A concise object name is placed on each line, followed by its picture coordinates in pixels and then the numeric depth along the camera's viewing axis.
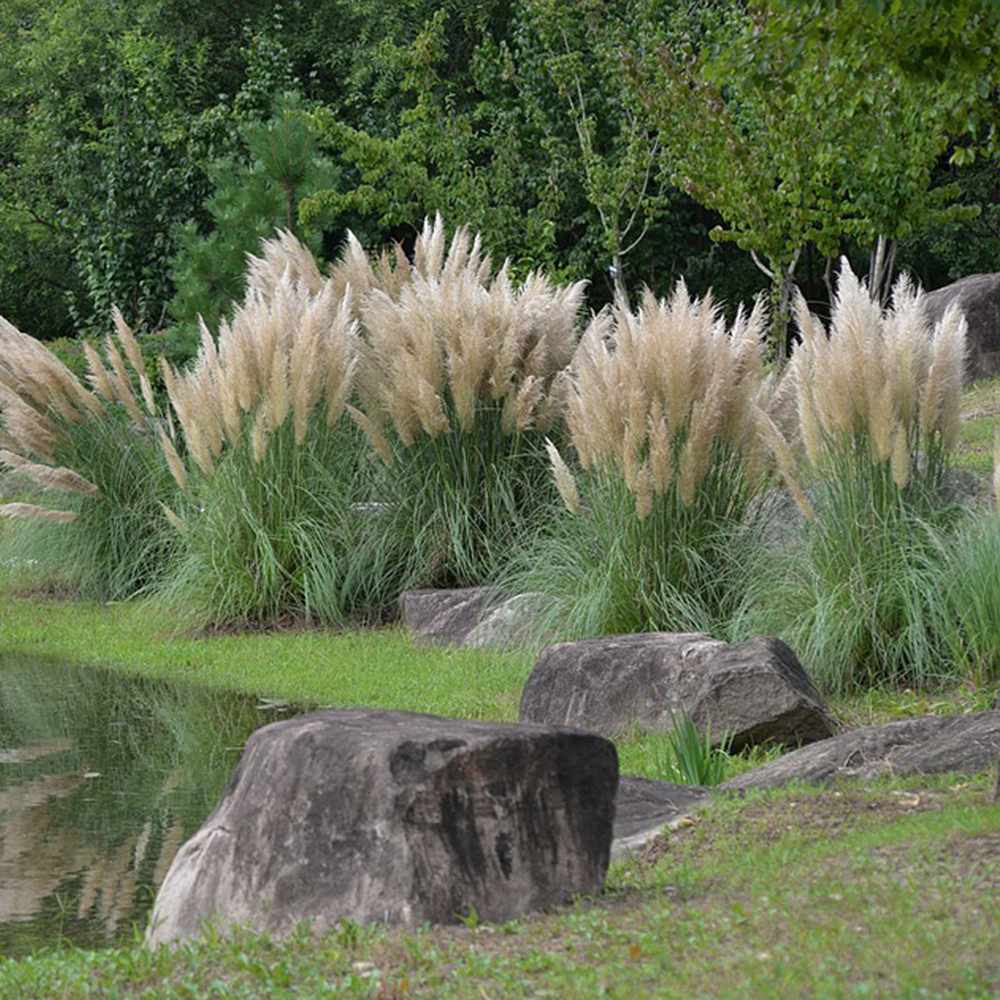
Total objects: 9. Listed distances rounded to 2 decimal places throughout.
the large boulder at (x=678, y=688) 11.86
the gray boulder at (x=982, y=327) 31.82
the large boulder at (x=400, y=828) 7.47
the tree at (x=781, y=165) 29.82
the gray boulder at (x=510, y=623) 15.63
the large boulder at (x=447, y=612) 16.72
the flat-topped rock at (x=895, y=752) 10.22
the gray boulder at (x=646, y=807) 9.27
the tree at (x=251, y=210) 31.96
